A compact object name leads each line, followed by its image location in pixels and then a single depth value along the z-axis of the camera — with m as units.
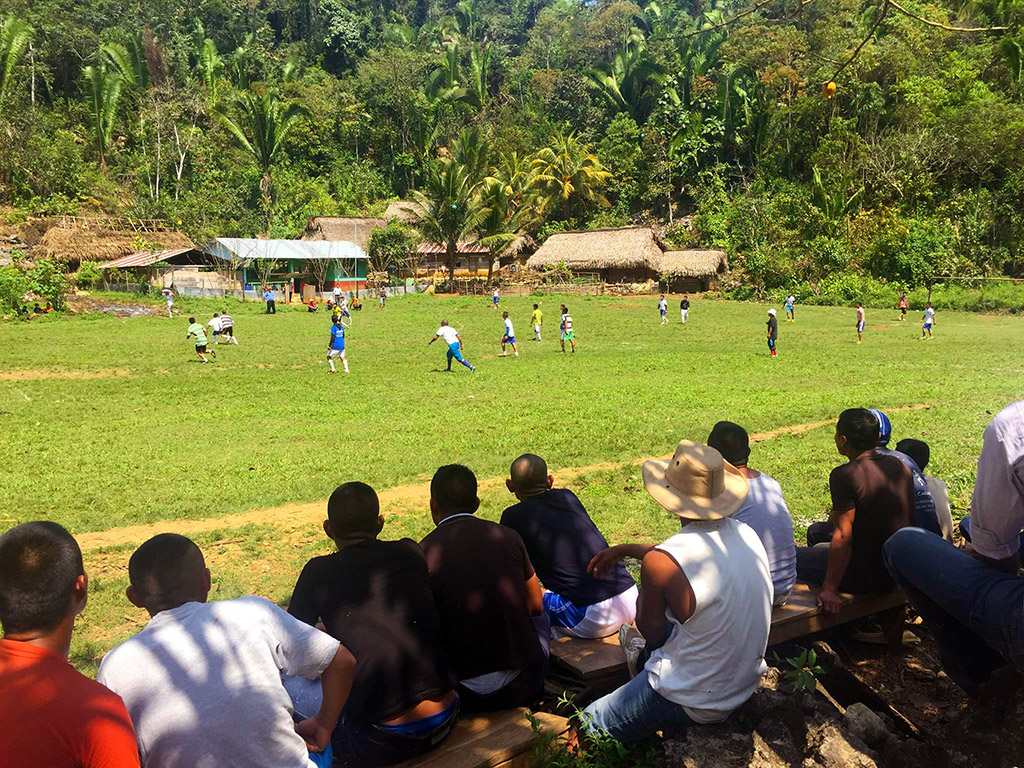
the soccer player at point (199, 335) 19.62
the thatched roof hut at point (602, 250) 46.56
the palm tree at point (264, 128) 48.72
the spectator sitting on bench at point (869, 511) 4.00
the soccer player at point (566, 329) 21.97
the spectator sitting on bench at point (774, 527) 4.05
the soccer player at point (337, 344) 17.77
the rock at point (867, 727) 2.98
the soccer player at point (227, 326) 23.09
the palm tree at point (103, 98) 48.94
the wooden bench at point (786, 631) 3.60
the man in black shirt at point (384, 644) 2.92
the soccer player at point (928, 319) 23.76
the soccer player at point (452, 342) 18.22
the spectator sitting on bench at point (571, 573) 3.92
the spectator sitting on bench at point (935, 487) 4.73
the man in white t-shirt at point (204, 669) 2.29
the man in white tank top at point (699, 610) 2.82
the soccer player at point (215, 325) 22.57
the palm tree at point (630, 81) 61.72
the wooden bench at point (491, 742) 2.95
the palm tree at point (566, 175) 54.59
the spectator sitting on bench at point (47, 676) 1.97
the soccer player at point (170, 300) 32.75
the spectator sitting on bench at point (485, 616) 3.30
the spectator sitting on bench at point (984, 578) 2.73
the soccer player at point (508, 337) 21.38
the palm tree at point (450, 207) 44.31
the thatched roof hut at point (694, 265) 44.59
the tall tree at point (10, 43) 46.28
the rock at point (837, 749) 2.77
